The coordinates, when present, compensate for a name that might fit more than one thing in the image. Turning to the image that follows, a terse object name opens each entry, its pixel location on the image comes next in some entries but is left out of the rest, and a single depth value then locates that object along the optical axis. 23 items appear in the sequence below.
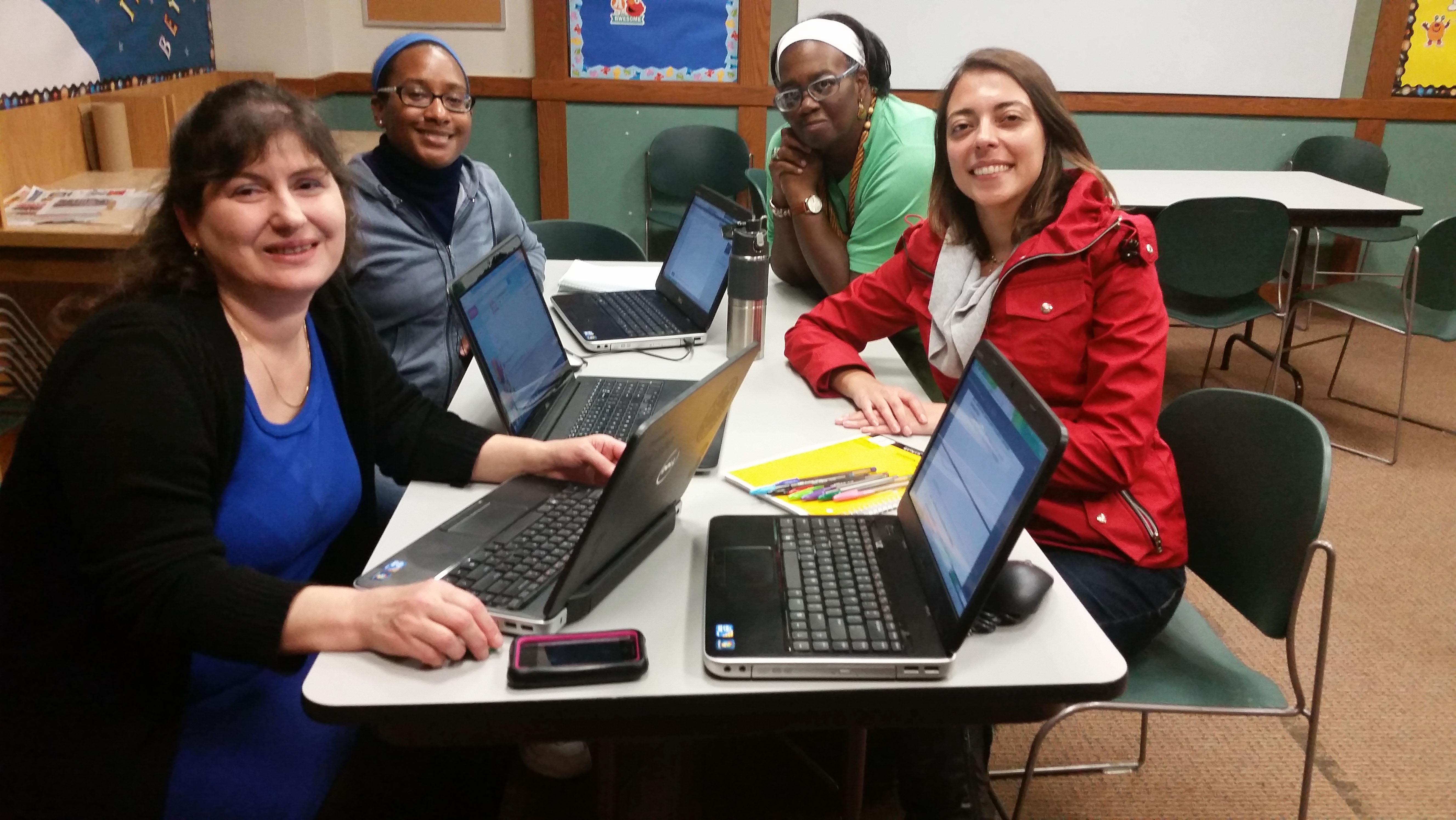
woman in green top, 2.26
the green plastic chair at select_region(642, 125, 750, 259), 4.59
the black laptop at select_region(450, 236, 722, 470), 1.58
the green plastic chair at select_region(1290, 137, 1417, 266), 4.55
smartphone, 0.97
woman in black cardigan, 1.03
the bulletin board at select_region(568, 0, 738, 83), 4.54
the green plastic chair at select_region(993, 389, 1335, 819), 1.40
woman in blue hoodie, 1.95
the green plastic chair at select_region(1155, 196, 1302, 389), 3.22
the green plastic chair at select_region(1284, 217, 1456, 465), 3.14
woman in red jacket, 1.49
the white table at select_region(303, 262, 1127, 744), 0.96
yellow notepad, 1.36
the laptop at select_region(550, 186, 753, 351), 2.11
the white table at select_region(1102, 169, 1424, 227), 3.54
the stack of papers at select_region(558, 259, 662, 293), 2.45
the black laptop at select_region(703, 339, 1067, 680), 0.95
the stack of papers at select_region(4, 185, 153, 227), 2.47
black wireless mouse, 1.09
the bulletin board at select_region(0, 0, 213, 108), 2.58
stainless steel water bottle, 1.95
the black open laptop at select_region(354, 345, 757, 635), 1.02
